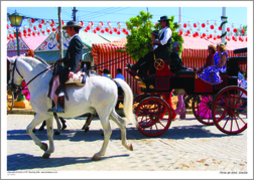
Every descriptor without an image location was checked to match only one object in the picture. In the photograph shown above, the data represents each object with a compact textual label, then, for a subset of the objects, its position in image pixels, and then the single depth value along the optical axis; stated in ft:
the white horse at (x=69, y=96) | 14.33
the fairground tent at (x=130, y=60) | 46.06
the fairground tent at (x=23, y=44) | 60.80
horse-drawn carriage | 20.36
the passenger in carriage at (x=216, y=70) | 20.89
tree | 34.58
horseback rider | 14.01
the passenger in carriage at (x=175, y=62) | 21.35
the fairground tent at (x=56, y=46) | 47.71
